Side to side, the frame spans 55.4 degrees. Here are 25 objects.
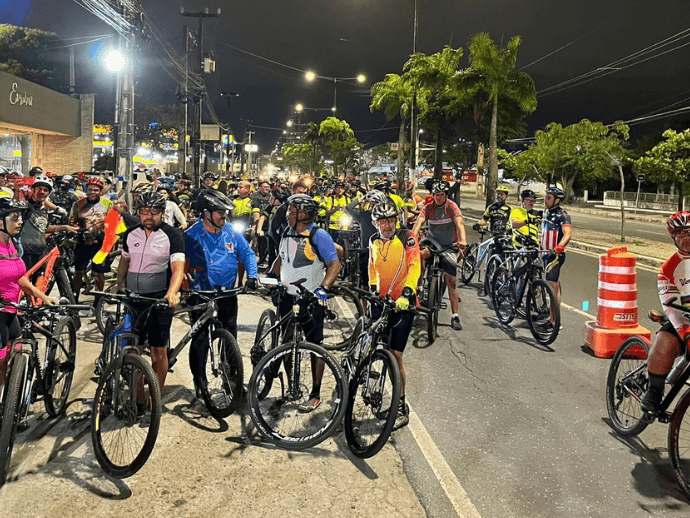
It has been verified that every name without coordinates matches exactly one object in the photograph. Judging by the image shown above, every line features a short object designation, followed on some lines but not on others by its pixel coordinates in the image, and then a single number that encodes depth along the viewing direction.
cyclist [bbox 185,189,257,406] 6.03
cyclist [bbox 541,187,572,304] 9.38
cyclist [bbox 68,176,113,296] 9.62
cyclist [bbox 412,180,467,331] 9.60
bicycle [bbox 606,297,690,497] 4.57
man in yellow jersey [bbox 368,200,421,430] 5.72
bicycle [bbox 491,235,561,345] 8.62
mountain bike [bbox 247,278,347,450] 5.19
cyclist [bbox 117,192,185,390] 5.57
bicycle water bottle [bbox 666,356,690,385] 4.91
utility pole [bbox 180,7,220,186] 33.50
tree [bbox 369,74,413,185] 49.34
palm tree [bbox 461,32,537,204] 36.47
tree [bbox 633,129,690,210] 35.12
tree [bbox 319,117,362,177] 80.44
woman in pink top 4.97
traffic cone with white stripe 8.12
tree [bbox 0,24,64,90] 64.25
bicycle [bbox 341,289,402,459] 5.00
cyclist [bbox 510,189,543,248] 10.26
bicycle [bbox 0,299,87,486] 4.50
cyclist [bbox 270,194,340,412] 5.96
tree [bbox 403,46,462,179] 39.17
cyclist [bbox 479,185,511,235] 11.98
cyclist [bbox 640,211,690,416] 5.01
